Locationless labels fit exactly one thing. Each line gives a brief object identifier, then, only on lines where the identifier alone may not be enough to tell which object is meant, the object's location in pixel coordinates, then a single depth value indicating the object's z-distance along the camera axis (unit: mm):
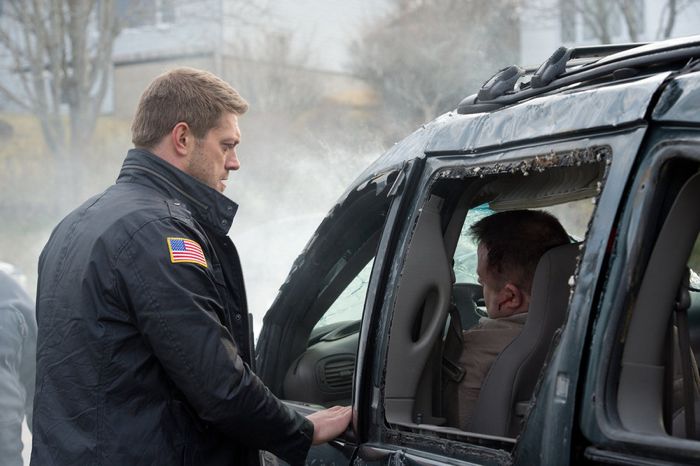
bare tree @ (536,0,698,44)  18500
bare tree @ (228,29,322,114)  22395
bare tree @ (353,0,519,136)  21984
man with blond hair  2527
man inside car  3045
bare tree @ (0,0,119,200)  20047
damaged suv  1979
